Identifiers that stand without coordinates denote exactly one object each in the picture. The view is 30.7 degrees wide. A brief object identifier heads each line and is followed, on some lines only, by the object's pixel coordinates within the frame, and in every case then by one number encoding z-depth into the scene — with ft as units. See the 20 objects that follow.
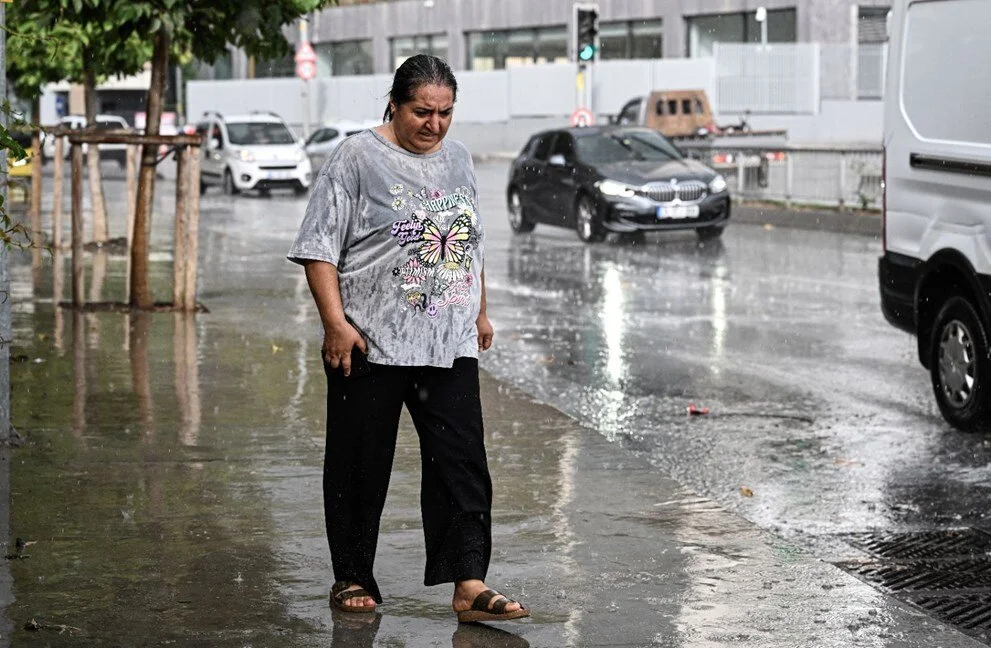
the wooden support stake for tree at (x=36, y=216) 59.57
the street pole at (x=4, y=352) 25.59
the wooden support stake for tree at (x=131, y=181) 62.23
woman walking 18.52
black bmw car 75.97
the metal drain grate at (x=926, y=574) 20.93
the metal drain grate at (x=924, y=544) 22.58
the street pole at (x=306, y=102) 178.19
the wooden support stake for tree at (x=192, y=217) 45.29
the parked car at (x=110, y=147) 161.58
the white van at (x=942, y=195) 30.22
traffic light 109.29
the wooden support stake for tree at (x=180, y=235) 45.42
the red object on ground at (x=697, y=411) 33.14
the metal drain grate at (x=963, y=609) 19.27
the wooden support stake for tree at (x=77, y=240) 45.98
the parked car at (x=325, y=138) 145.07
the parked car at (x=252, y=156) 122.62
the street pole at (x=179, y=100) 212.29
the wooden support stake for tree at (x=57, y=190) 62.80
